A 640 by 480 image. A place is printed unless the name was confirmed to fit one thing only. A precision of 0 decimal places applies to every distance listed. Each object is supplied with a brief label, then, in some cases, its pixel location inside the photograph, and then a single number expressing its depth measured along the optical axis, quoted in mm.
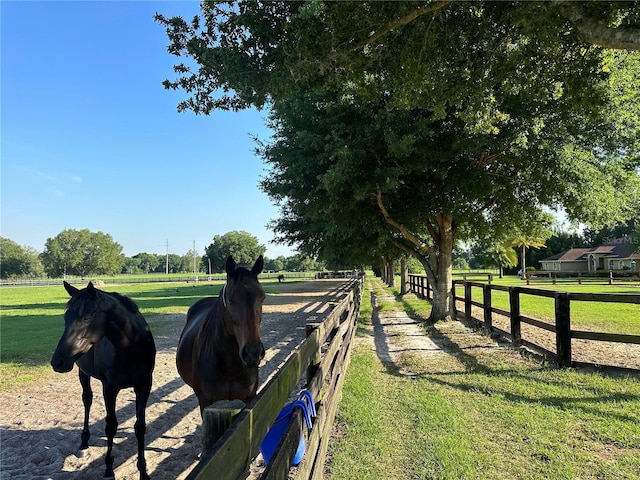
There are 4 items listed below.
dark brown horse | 2852
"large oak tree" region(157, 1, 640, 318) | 5305
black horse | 3416
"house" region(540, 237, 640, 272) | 53294
